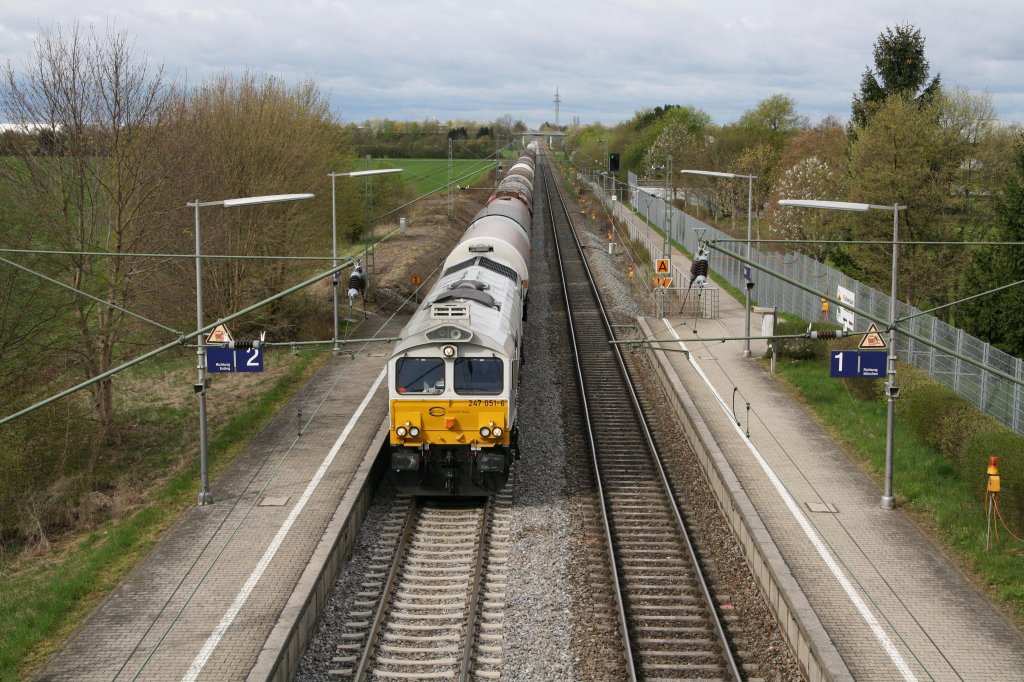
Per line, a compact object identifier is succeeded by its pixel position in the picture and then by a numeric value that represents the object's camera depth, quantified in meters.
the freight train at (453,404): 17.00
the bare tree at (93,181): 21.06
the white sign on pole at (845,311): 26.62
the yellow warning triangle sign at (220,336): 17.53
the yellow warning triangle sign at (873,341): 17.64
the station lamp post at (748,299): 26.77
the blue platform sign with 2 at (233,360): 17.03
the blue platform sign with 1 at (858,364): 17.61
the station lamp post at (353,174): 24.14
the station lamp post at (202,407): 17.03
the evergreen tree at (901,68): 40.47
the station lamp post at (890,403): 16.83
